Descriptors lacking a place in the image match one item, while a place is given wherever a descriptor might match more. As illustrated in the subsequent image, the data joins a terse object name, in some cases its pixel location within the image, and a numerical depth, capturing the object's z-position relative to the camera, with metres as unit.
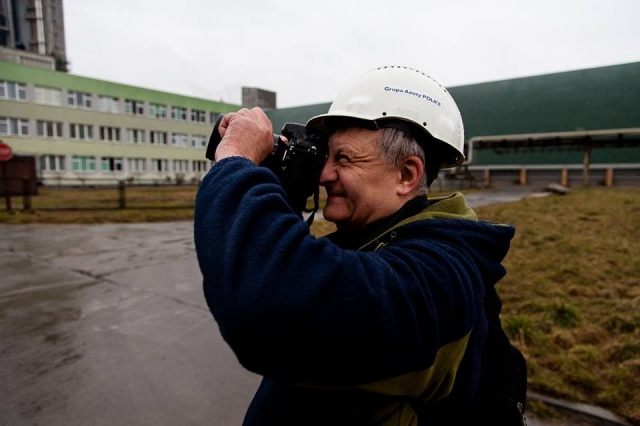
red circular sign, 13.38
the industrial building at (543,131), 15.09
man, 0.74
